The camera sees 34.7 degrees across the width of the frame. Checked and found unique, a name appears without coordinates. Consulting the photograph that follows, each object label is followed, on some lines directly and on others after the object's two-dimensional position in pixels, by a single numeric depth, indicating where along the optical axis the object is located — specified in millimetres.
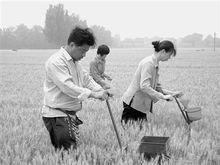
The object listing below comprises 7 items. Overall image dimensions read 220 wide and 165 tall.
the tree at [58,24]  73312
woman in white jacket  4582
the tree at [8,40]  79188
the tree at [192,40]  113094
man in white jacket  3537
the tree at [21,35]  80062
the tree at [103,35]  91625
